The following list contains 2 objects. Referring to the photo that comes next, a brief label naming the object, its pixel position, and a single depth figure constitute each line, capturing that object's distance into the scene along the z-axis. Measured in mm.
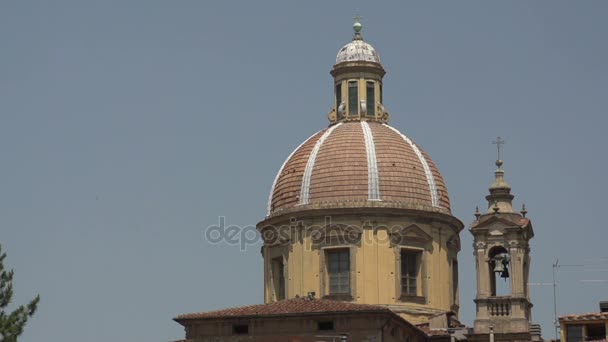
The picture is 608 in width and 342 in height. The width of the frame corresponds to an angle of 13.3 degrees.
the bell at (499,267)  102000
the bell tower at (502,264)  100375
